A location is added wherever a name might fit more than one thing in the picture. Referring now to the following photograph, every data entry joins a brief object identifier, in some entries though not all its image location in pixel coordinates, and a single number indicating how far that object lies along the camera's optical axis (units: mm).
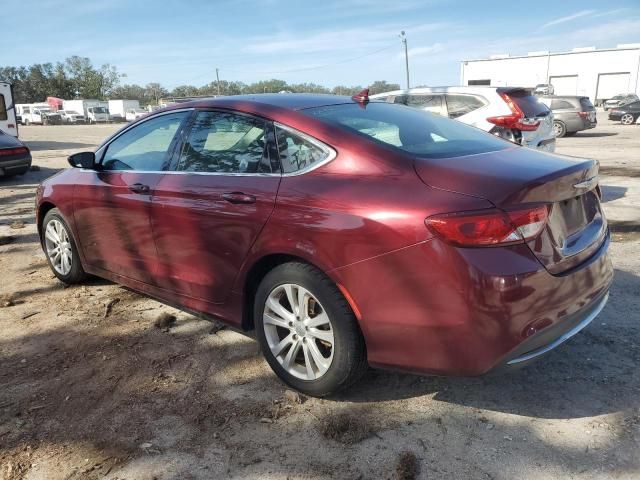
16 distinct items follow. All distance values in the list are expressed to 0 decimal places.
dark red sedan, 2316
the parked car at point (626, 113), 25922
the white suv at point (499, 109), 7242
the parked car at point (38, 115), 54906
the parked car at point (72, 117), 57969
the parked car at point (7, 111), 17344
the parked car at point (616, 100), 37812
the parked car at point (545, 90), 38625
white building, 57750
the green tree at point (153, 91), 109000
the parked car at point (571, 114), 19875
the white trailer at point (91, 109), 59125
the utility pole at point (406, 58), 49219
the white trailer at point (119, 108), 62688
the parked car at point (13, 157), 11156
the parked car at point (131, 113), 60662
